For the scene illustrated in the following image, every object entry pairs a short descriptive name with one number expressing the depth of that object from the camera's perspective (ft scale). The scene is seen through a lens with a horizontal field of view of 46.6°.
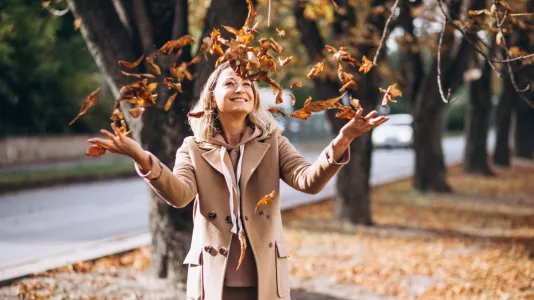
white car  116.57
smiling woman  9.78
